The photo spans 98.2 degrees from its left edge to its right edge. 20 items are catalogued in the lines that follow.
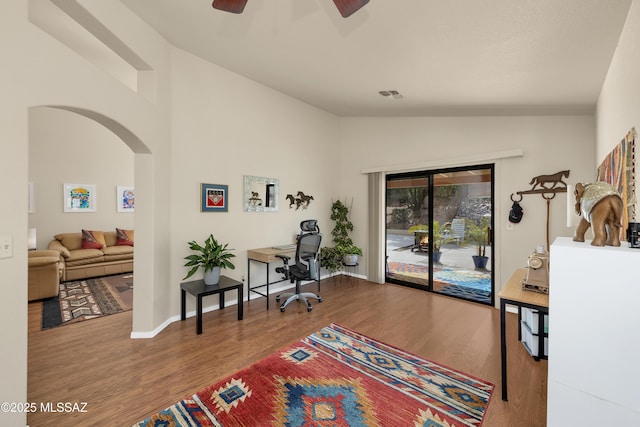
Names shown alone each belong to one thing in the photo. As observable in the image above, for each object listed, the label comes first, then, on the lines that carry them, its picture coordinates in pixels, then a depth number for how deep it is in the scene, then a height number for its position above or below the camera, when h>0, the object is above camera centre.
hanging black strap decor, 3.66 +0.00
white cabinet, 1.03 -0.49
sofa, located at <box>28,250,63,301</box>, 3.97 -0.97
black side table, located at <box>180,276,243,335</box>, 3.15 -0.90
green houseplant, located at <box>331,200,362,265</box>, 5.45 -0.28
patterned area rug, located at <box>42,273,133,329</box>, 3.49 -1.33
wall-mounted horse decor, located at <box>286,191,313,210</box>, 4.80 +0.21
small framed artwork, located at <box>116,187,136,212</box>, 6.59 +0.28
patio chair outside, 4.35 -0.29
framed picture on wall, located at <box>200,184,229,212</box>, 3.60 +0.18
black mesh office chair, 3.79 -0.74
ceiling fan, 1.54 +1.19
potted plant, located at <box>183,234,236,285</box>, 3.32 -0.60
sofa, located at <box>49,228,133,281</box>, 5.20 -0.84
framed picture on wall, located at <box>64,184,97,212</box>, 5.93 +0.28
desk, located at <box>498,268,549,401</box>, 1.89 -0.62
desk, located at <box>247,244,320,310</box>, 3.87 -0.62
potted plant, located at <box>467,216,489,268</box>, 4.13 -0.39
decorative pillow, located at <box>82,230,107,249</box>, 5.78 -0.62
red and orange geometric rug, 1.82 -1.36
